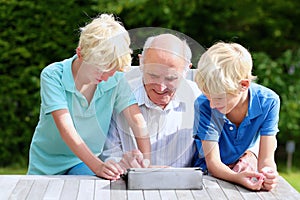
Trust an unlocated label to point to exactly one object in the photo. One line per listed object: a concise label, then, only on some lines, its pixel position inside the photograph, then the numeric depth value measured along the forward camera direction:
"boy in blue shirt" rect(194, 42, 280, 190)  2.26
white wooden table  2.10
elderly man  2.18
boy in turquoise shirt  2.24
